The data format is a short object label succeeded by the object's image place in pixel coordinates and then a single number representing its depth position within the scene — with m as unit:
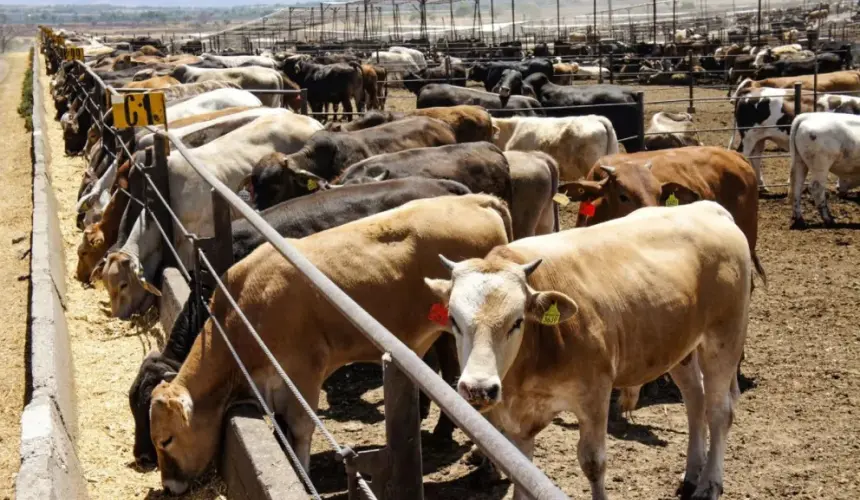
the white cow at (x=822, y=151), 13.34
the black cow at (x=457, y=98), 18.64
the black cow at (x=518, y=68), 29.03
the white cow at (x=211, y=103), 13.69
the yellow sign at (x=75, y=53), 16.64
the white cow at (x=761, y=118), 15.63
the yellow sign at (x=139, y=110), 7.65
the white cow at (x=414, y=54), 40.66
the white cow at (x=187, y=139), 10.73
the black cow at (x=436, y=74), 31.70
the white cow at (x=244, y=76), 19.16
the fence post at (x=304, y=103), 15.02
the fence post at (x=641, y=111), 12.76
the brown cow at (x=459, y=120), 11.91
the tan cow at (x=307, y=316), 4.84
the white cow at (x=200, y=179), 7.93
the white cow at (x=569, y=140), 13.56
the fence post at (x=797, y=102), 15.09
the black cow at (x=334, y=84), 26.25
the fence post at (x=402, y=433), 2.65
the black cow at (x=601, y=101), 17.27
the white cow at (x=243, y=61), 26.33
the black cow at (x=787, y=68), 28.20
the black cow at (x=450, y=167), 8.34
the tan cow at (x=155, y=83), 16.50
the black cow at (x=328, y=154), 9.15
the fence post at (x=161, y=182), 7.86
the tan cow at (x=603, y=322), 4.34
